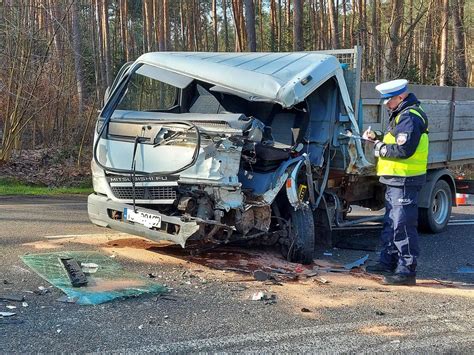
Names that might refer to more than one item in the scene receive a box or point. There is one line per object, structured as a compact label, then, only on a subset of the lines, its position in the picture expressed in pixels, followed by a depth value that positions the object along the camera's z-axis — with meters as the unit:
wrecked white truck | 5.66
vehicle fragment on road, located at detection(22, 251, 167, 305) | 4.82
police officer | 5.82
